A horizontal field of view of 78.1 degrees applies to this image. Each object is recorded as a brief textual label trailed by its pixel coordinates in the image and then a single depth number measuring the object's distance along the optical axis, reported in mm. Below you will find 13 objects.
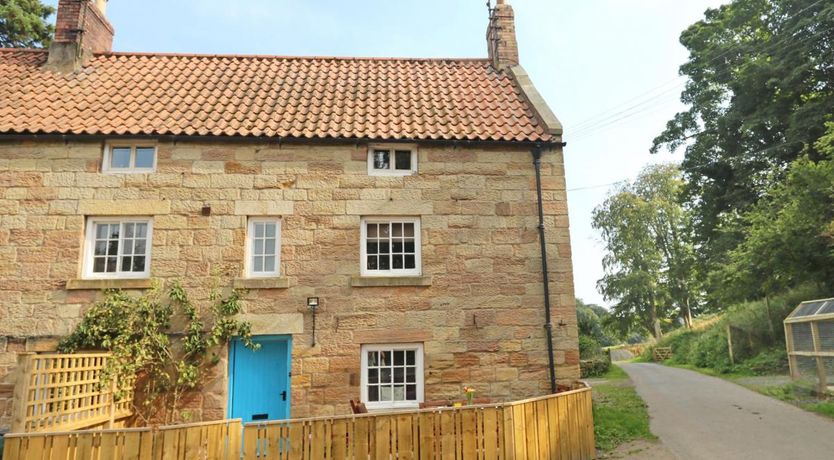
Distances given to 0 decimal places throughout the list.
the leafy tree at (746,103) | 22125
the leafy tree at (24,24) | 19469
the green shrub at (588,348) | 23867
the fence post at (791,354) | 13727
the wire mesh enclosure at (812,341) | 12016
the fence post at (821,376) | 12102
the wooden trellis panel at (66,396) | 6547
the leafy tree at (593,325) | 29578
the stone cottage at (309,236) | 9609
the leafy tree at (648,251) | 39062
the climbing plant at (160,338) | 9008
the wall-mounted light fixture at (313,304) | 9688
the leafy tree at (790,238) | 15625
